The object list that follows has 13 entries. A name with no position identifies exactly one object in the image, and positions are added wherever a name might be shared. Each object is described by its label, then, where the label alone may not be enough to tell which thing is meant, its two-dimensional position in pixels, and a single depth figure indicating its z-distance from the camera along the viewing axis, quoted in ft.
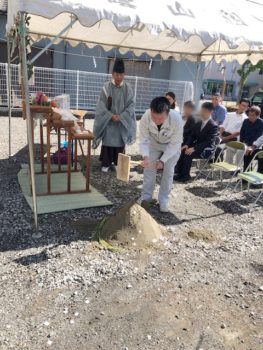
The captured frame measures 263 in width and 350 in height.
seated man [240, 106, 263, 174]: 18.52
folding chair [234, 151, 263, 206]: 15.72
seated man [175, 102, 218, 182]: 18.35
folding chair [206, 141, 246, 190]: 17.22
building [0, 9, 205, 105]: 39.01
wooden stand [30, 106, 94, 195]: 14.34
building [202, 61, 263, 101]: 98.68
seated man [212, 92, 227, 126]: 23.26
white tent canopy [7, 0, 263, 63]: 10.45
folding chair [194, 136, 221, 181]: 19.09
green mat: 14.56
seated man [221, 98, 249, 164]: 21.71
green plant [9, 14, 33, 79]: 11.51
